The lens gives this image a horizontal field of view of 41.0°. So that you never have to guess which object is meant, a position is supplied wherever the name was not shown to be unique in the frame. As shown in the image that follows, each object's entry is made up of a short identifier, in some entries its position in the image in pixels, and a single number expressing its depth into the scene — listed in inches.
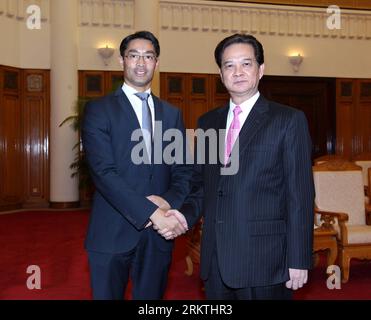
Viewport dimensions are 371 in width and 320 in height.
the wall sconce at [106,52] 389.4
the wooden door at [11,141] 374.6
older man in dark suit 79.0
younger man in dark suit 88.8
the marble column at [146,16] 382.3
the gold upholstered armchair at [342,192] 207.3
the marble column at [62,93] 378.0
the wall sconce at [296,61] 422.0
